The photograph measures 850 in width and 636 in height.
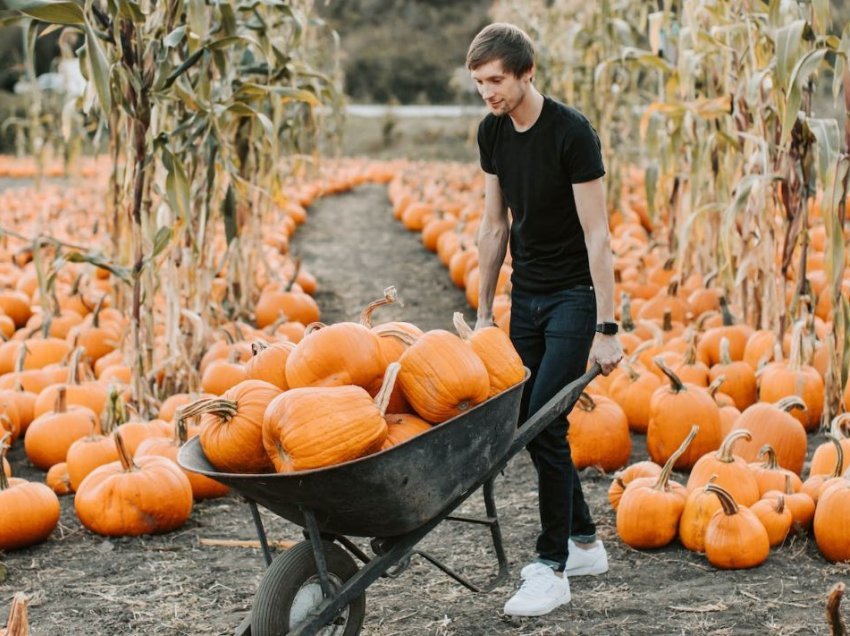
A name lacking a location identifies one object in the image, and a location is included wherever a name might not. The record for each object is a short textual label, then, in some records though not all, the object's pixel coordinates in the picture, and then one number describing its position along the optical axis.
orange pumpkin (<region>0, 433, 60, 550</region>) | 3.59
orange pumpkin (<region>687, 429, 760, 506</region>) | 3.56
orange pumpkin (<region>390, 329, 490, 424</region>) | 2.50
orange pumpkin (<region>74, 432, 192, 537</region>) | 3.74
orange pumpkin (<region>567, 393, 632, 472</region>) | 4.36
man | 3.00
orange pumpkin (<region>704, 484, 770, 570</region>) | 3.30
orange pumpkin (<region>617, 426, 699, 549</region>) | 3.50
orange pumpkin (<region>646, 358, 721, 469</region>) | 4.28
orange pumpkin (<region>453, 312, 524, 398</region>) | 2.69
